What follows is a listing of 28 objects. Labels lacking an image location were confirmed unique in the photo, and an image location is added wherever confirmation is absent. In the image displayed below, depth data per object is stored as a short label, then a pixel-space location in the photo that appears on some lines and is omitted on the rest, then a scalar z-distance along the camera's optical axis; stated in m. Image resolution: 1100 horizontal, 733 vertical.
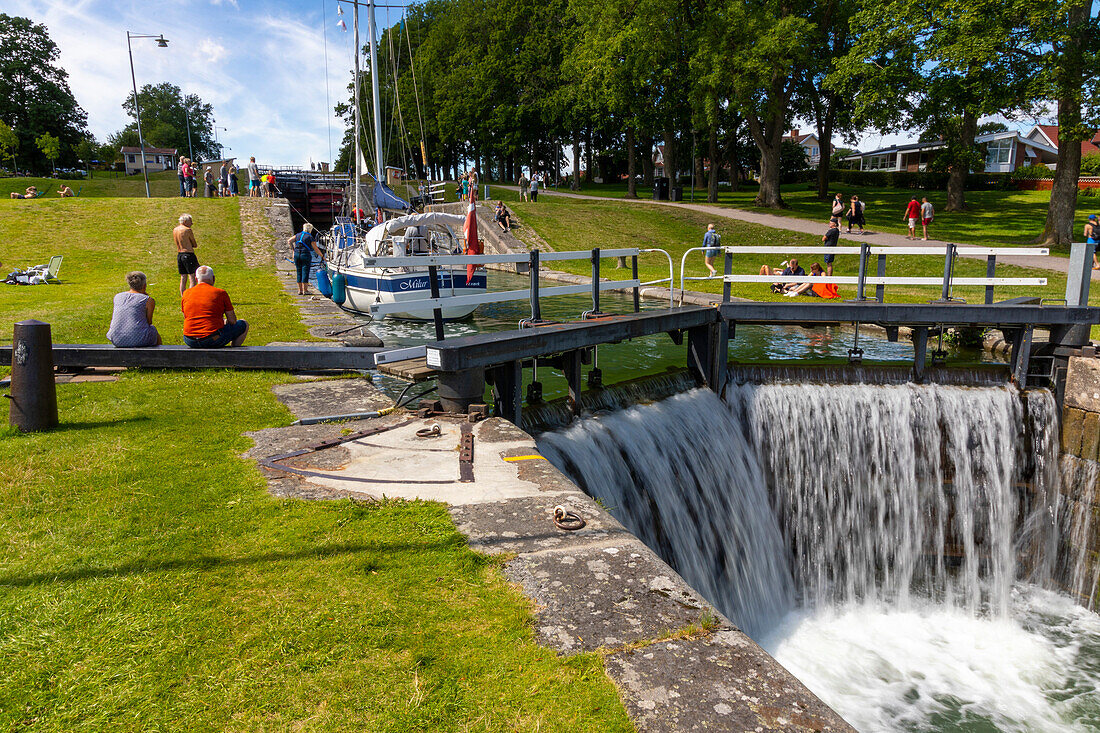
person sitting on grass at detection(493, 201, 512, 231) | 32.94
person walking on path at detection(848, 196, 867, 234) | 27.84
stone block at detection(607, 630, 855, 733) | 2.90
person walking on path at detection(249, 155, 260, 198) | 38.97
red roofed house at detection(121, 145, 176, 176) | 107.25
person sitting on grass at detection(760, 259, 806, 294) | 17.80
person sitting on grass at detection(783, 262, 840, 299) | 17.05
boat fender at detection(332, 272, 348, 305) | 17.81
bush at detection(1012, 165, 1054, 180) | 57.34
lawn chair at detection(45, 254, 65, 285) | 20.92
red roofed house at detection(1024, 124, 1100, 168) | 78.46
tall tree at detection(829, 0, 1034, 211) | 24.08
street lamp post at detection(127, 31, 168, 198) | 35.09
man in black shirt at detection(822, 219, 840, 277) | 21.14
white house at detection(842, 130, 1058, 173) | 75.38
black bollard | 6.15
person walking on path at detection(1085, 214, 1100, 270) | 19.23
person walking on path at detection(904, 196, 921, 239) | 26.69
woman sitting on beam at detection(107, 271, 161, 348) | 8.85
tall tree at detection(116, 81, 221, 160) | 134.62
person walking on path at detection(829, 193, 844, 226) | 25.61
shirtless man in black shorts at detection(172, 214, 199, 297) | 13.84
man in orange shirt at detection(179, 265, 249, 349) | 8.88
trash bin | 45.34
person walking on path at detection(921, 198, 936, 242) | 26.75
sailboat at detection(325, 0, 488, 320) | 17.45
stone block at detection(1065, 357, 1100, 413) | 10.27
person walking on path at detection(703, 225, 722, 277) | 20.41
